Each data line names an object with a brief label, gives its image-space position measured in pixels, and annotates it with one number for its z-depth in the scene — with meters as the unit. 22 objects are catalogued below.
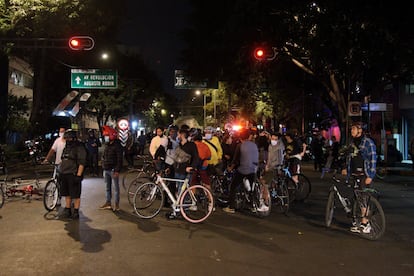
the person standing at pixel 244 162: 10.93
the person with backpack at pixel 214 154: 12.37
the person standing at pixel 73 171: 10.52
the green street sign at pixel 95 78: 32.46
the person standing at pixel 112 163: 11.34
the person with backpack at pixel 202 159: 11.26
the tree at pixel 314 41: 17.80
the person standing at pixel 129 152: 23.36
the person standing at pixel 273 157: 12.06
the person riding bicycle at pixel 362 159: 8.85
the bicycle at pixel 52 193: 11.19
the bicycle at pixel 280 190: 11.14
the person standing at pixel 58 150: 11.42
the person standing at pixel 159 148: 12.66
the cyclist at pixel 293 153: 13.55
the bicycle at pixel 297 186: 12.40
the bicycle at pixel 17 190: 13.03
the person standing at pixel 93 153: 20.67
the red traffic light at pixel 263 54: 18.11
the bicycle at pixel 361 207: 8.61
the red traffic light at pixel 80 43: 18.12
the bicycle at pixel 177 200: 10.19
